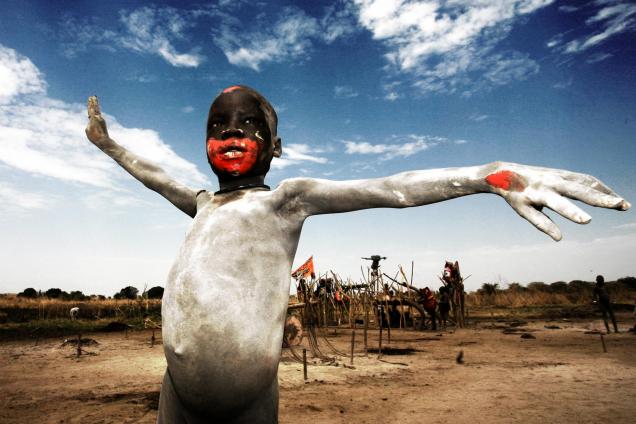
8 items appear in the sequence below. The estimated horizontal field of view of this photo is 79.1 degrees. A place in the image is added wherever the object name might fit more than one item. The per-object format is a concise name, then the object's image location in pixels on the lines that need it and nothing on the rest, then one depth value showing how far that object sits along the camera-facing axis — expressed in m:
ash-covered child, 1.52
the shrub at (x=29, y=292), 43.17
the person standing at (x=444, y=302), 18.11
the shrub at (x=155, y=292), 50.34
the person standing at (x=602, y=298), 13.32
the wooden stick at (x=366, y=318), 10.24
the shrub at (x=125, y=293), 46.04
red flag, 18.72
